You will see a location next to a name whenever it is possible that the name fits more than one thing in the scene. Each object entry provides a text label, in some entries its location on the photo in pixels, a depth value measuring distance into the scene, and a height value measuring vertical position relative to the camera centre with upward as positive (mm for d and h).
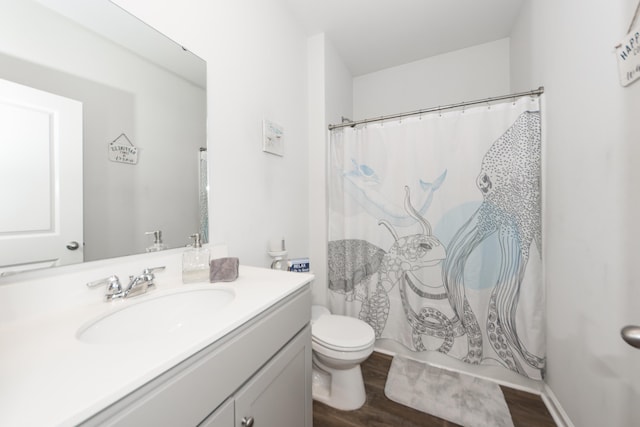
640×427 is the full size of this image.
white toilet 1253 -783
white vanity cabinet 445 -421
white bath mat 1270 -1087
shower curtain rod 1418 +688
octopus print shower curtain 1438 -148
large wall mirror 649 +266
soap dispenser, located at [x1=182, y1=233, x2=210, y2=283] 955 -213
